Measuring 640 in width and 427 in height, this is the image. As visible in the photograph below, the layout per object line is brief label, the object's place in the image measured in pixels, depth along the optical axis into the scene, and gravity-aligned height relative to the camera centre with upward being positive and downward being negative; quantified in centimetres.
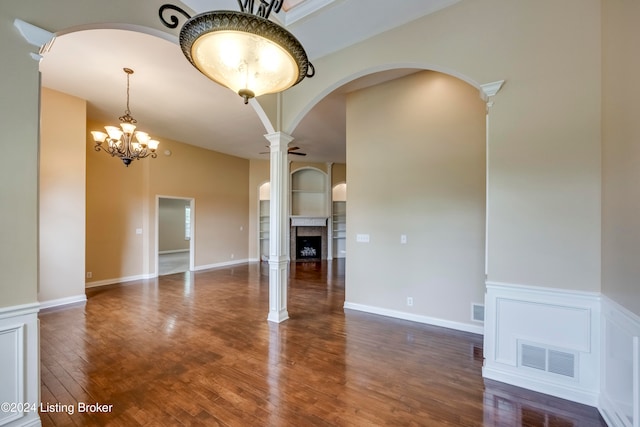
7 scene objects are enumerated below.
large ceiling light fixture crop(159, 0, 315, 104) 124 +88
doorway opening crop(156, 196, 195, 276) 1066 -78
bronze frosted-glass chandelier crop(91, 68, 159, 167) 400 +118
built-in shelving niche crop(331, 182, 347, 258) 984 -26
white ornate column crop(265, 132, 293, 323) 367 -16
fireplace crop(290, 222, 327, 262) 930 -110
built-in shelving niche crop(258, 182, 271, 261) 929 -32
